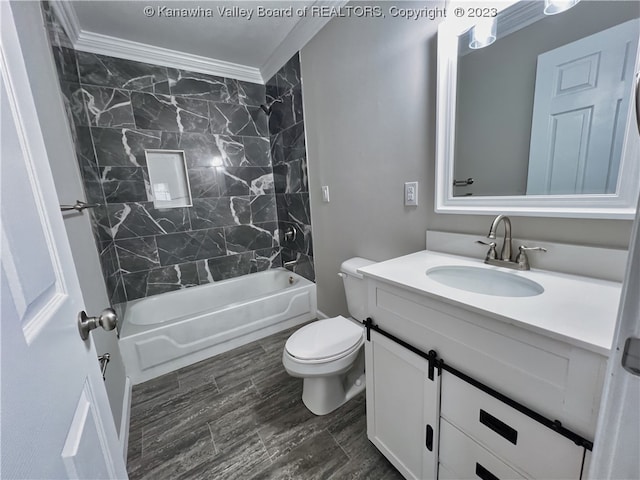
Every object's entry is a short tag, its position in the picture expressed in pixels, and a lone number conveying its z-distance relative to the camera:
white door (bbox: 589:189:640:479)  0.31
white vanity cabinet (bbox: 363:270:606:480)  0.55
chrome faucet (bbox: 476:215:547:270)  0.94
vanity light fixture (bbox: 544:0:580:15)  0.87
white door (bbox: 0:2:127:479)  0.30
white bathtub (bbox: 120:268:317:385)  1.79
